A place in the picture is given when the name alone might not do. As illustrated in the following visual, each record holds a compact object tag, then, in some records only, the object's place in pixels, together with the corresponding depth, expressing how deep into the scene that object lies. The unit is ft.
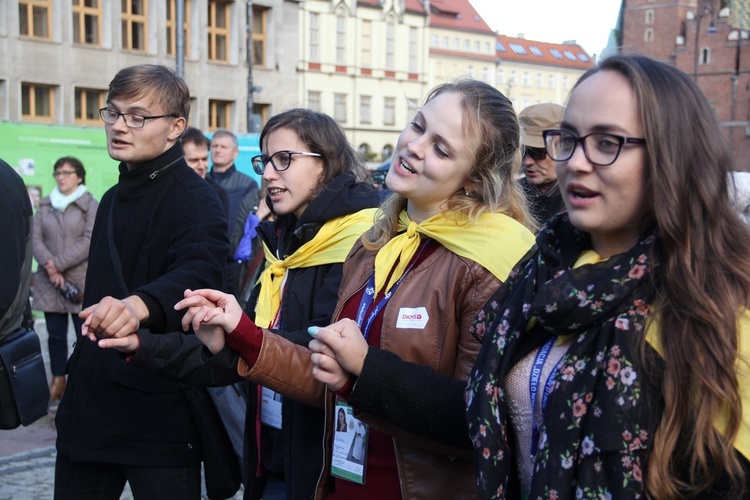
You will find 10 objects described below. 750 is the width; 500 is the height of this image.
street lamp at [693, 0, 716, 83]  225.76
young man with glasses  10.38
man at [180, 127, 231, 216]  23.53
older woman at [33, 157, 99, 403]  26.18
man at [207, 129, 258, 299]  24.54
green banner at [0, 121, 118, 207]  38.55
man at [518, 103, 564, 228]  14.83
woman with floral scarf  5.20
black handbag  11.95
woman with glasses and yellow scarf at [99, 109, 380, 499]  9.46
